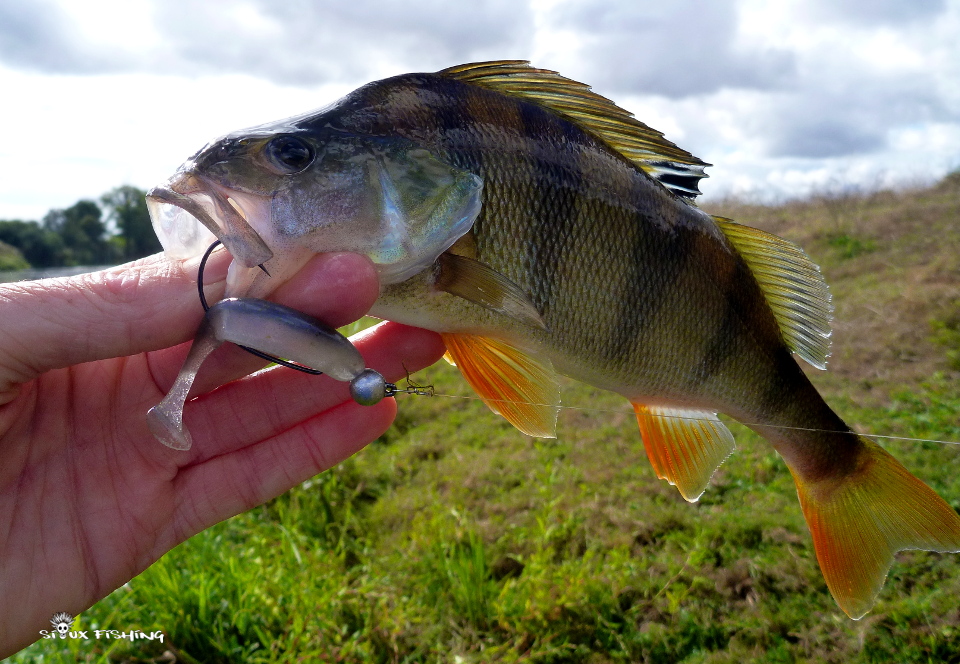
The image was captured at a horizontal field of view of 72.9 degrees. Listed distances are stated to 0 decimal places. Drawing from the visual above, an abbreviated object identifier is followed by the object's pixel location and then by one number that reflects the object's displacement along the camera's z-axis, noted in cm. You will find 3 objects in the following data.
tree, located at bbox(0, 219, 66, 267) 4391
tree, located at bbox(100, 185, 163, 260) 3400
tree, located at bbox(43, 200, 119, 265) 4556
